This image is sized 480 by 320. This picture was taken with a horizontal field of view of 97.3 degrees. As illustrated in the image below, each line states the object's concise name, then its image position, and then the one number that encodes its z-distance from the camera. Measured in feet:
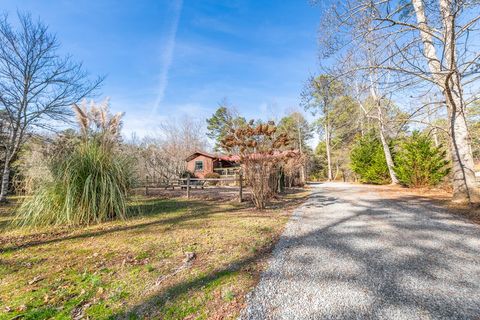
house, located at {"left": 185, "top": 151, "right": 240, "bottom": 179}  73.41
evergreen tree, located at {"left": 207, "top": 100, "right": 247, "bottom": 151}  74.82
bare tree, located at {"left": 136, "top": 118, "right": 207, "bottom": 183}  53.97
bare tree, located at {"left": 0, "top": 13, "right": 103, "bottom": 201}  21.70
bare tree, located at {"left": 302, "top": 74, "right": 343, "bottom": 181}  73.10
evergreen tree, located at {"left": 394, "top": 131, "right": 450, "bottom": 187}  28.60
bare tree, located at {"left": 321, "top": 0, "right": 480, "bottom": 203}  14.46
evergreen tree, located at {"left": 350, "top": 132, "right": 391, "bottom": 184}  44.24
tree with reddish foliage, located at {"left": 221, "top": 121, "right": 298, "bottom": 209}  19.76
